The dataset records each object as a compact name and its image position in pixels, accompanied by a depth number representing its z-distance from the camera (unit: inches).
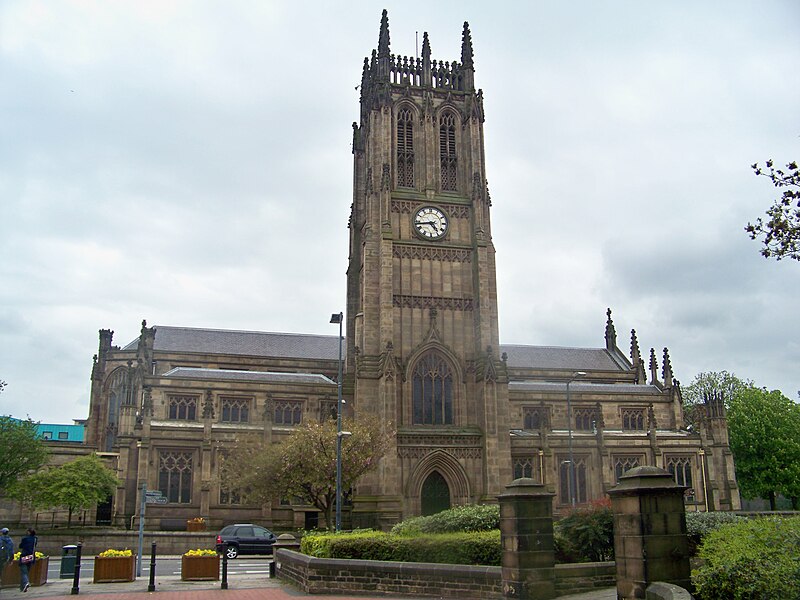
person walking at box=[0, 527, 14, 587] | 828.6
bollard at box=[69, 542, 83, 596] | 843.4
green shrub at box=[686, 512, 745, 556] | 796.0
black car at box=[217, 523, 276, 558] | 1462.8
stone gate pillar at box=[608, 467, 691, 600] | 517.0
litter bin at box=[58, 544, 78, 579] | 1030.4
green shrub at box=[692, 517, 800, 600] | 424.8
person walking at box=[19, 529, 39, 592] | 875.4
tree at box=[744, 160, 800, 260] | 510.0
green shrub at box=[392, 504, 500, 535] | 915.5
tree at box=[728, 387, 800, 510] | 2487.7
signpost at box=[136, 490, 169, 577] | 1013.8
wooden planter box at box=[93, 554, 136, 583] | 965.2
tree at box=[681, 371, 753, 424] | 3169.3
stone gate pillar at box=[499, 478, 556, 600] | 655.8
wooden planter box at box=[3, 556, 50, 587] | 921.6
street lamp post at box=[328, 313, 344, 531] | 1238.6
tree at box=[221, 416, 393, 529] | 1563.7
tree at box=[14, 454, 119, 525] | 1774.1
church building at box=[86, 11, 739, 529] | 1914.4
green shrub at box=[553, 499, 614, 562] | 810.8
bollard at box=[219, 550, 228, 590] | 896.3
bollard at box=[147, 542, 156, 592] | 876.6
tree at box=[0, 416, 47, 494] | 1862.7
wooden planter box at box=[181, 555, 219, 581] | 992.9
